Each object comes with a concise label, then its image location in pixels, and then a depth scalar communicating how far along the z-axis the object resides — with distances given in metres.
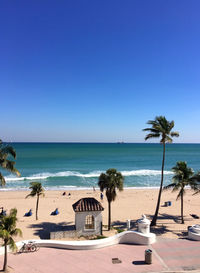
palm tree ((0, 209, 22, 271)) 9.54
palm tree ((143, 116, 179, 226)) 18.00
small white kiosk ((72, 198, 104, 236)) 15.49
